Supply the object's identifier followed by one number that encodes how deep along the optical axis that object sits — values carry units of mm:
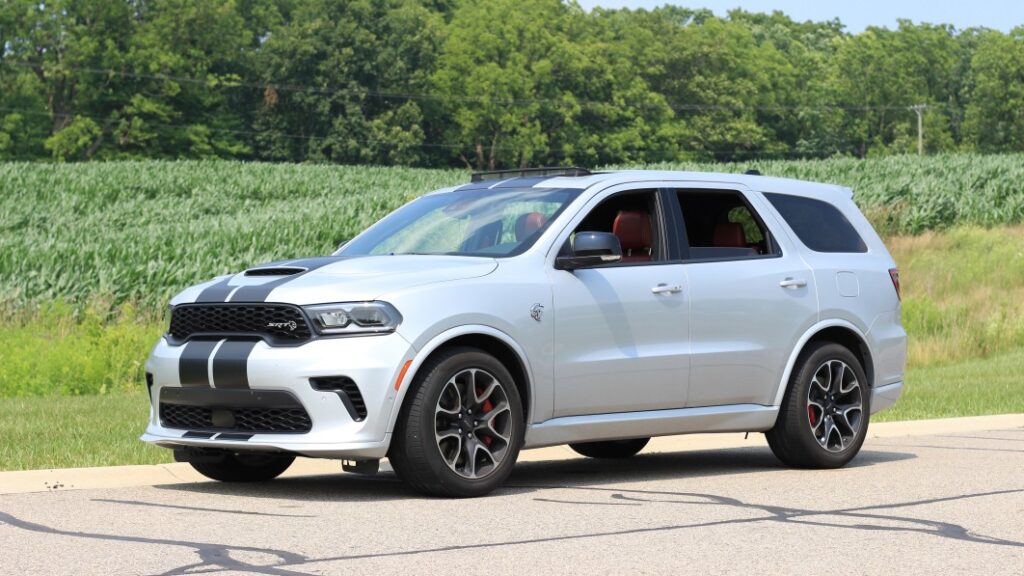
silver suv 7898
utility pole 110456
